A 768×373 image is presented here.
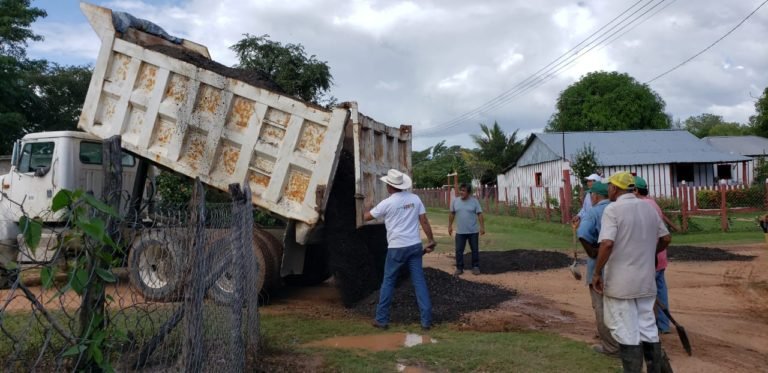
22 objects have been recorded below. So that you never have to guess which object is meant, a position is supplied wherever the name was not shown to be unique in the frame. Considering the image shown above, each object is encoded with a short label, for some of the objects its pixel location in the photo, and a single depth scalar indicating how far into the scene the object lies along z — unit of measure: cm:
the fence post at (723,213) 1703
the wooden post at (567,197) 1952
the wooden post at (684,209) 1719
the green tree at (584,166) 2169
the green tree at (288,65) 1525
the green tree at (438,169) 4569
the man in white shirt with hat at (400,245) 666
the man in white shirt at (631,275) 457
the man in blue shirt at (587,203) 723
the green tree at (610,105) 4703
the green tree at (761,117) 3441
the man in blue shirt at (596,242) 536
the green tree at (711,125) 6141
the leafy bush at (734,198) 1894
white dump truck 695
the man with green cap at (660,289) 616
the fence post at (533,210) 2329
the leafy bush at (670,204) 1801
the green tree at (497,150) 4391
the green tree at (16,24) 2312
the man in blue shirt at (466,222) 1035
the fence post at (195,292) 355
